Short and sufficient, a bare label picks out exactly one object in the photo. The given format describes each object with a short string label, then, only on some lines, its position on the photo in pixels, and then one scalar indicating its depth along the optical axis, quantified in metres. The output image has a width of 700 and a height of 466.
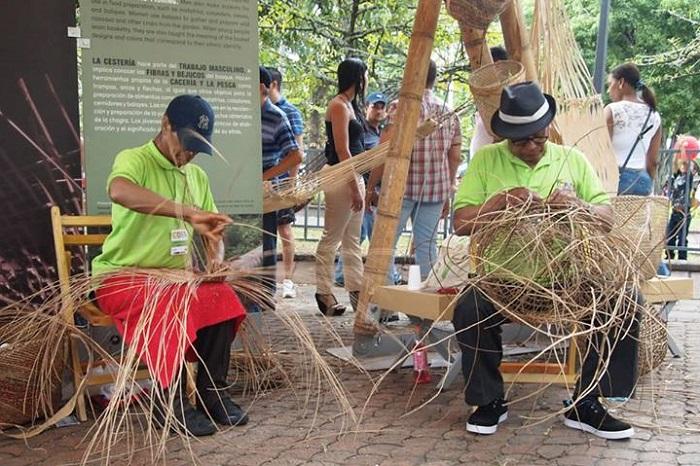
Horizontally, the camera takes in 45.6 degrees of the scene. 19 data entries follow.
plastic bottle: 3.91
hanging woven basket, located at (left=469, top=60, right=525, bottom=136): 4.09
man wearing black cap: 2.98
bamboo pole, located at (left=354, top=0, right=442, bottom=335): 4.05
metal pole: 6.73
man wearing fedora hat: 3.17
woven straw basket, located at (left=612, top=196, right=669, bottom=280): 3.30
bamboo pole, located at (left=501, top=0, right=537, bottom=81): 4.24
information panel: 3.79
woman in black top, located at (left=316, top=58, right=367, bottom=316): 5.15
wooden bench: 3.48
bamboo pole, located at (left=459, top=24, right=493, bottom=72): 4.39
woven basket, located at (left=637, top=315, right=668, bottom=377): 3.70
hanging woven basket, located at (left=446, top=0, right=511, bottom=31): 3.86
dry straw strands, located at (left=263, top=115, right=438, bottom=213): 4.54
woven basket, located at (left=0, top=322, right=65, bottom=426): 3.24
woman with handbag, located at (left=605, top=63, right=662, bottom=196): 5.55
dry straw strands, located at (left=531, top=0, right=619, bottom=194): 4.32
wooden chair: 3.21
